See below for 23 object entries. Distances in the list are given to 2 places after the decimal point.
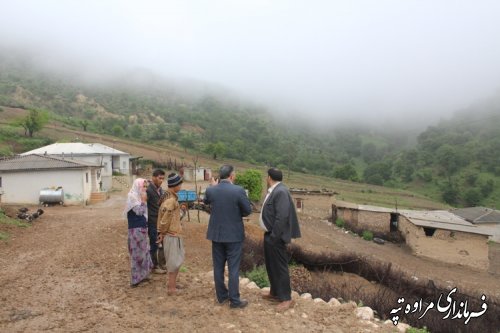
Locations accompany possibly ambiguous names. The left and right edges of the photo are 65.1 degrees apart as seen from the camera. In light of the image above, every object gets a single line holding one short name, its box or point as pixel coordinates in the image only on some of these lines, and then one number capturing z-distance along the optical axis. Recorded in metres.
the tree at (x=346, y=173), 68.75
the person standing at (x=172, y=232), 5.04
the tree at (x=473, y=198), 54.59
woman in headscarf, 5.32
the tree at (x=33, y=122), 43.66
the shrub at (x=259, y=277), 6.47
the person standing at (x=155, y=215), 5.78
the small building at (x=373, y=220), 25.81
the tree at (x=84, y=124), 61.74
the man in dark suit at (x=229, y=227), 4.65
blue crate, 18.33
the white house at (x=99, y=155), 28.61
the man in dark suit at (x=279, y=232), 4.68
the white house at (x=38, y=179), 18.73
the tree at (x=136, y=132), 66.52
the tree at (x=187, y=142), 65.78
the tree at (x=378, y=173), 69.78
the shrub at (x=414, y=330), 4.56
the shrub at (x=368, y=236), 23.83
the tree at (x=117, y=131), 64.59
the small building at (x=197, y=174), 37.72
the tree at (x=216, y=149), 60.00
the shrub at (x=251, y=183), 30.05
